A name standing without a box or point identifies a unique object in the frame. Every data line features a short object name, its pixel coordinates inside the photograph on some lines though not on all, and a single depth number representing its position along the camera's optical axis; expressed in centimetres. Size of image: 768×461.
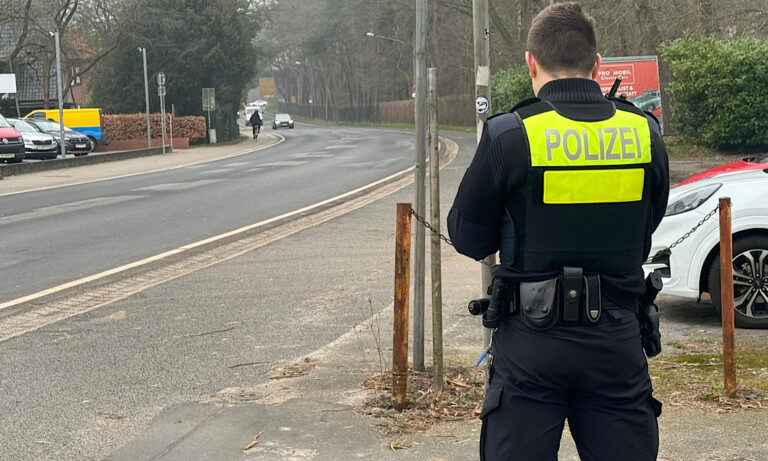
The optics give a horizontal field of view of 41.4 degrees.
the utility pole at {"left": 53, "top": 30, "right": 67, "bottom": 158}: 3288
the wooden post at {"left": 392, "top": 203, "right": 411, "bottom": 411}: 509
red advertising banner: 2352
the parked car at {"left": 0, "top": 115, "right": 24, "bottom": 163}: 2989
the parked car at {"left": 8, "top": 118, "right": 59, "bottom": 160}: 3378
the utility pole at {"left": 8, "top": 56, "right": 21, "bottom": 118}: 4941
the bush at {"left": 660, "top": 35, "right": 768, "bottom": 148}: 2456
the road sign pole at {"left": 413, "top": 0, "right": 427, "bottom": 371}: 568
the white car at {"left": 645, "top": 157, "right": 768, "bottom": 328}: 701
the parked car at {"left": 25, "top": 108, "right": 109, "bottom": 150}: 4241
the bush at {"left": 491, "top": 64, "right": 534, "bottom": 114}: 3247
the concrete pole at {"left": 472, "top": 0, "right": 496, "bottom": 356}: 505
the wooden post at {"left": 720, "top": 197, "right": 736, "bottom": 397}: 520
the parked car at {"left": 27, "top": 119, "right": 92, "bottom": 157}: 3731
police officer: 274
